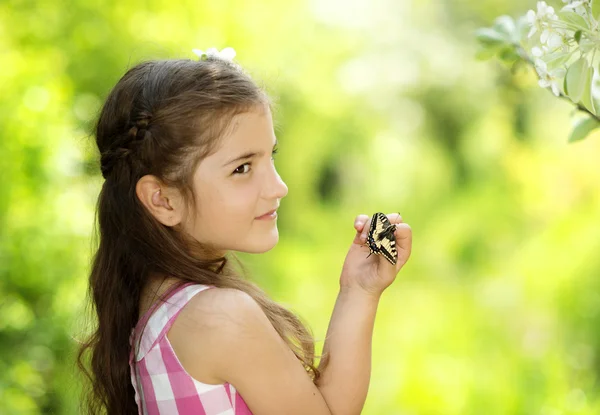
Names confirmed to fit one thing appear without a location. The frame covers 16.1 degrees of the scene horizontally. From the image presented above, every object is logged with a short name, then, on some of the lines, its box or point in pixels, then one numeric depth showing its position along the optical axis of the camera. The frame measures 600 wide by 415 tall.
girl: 2.02
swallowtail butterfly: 2.07
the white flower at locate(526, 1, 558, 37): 1.87
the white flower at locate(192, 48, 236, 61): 2.14
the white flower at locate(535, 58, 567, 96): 1.88
